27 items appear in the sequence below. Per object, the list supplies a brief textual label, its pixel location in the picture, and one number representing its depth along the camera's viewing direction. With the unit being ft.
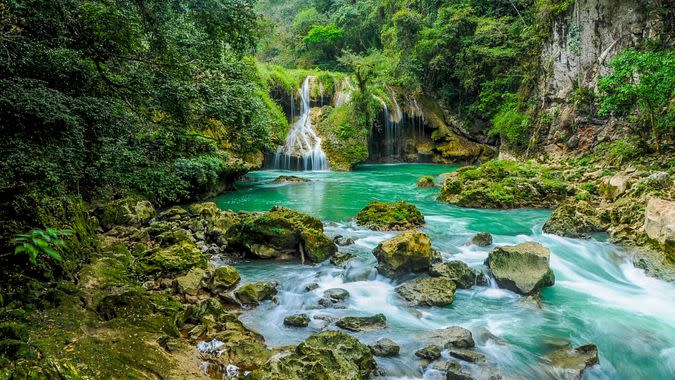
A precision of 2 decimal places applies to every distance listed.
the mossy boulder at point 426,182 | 53.26
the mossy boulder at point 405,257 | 21.47
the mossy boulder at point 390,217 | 32.12
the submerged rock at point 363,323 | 16.51
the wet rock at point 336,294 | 19.56
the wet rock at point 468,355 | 14.17
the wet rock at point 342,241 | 27.94
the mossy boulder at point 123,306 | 13.88
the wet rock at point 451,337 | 14.97
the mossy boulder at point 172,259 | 20.49
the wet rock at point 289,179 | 58.51
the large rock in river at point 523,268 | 20.13
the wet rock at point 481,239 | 27.43
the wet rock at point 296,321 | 16.71
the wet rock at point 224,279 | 19.47
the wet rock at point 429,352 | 14.25
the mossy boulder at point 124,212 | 27.87
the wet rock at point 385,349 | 14.51
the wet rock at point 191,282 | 18.63
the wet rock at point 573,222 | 29.25
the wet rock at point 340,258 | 24.06
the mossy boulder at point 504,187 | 39.93
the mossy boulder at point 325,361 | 11.55
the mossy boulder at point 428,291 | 18.83
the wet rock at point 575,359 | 13.98
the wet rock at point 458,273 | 20.77
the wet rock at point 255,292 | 18.58
